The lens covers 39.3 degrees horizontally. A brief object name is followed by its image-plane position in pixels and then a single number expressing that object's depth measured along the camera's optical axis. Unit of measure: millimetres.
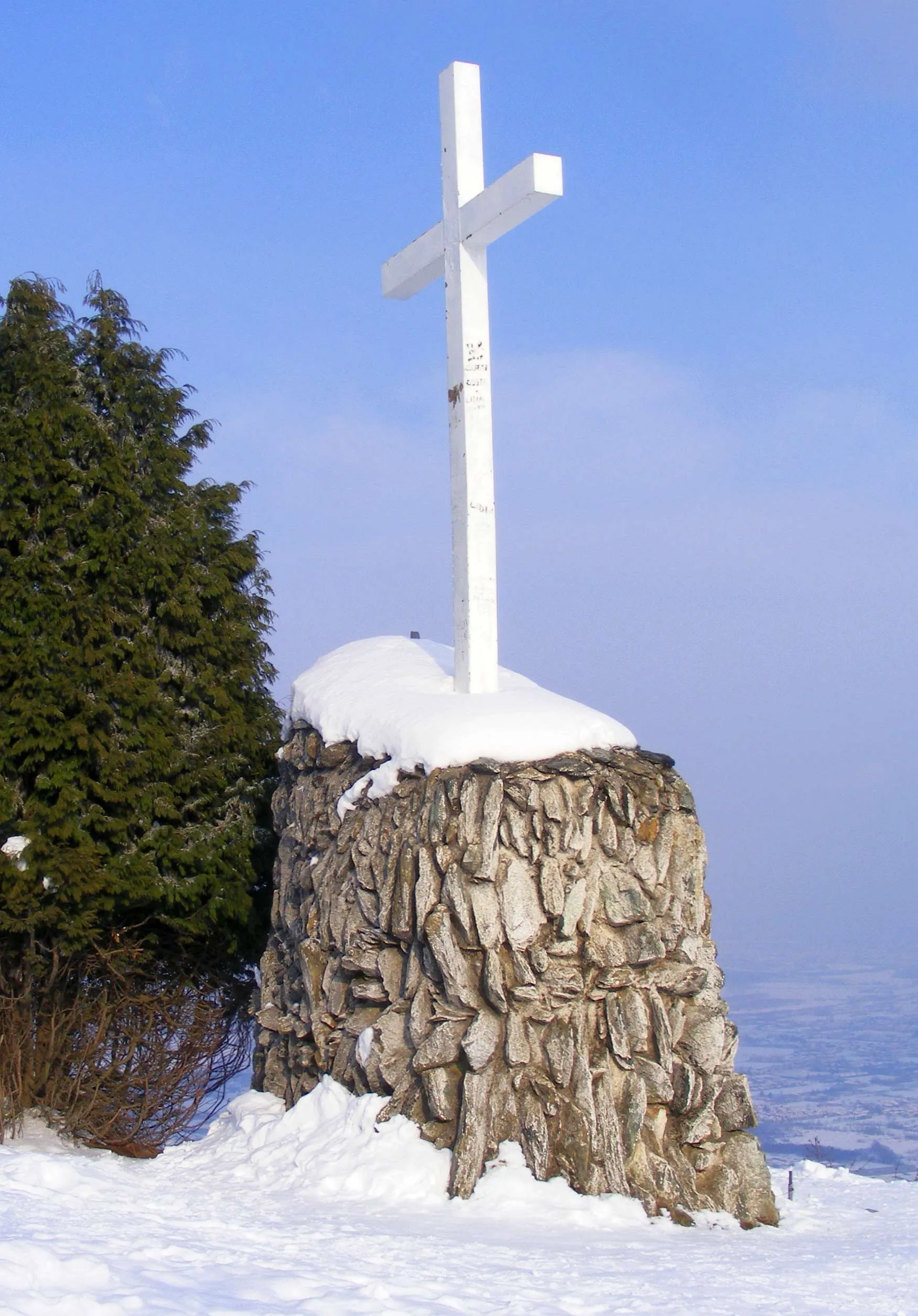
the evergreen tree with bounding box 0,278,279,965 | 8336
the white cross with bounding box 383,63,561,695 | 8250
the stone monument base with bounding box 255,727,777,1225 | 6902
